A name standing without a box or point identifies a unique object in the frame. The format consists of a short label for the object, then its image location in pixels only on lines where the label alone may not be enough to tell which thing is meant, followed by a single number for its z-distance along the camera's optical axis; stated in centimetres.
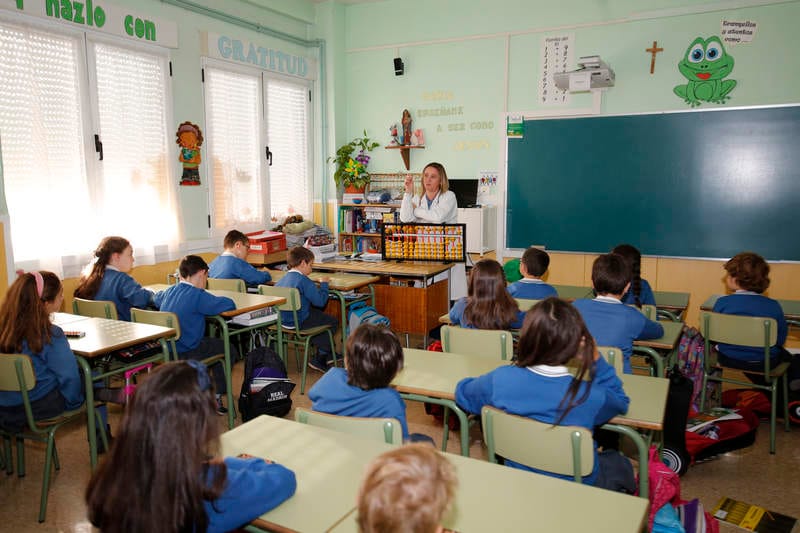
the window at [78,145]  430
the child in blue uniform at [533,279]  394
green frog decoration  541
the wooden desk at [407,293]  516
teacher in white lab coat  548
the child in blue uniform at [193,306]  366
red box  591
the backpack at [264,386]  364
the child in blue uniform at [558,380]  190
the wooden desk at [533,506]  135
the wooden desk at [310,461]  144
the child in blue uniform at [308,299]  447
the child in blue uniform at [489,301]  331
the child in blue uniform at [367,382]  201
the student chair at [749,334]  328
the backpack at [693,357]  372
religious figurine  689
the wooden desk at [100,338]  285
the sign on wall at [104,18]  430
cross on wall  561
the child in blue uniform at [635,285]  382
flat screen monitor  652
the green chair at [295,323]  428
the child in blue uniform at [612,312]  291
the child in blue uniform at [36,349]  268
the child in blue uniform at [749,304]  349
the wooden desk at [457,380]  206
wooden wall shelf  686
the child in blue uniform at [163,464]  124
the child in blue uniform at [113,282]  398
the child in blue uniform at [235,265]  482
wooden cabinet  694
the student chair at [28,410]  254
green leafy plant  702
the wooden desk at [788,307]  383
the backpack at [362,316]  500
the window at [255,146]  606
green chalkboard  530
